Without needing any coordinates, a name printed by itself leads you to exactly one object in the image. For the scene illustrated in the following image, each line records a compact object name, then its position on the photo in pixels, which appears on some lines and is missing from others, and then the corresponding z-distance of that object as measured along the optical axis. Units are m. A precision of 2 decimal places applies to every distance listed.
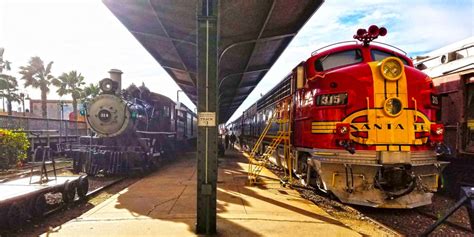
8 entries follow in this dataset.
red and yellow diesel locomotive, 7.55
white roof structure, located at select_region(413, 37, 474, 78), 10.15
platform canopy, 10.11
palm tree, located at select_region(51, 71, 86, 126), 54.91
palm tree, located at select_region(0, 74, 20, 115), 47.62
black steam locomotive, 12.88
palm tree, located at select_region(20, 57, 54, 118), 50.34
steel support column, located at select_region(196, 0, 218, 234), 5.65
